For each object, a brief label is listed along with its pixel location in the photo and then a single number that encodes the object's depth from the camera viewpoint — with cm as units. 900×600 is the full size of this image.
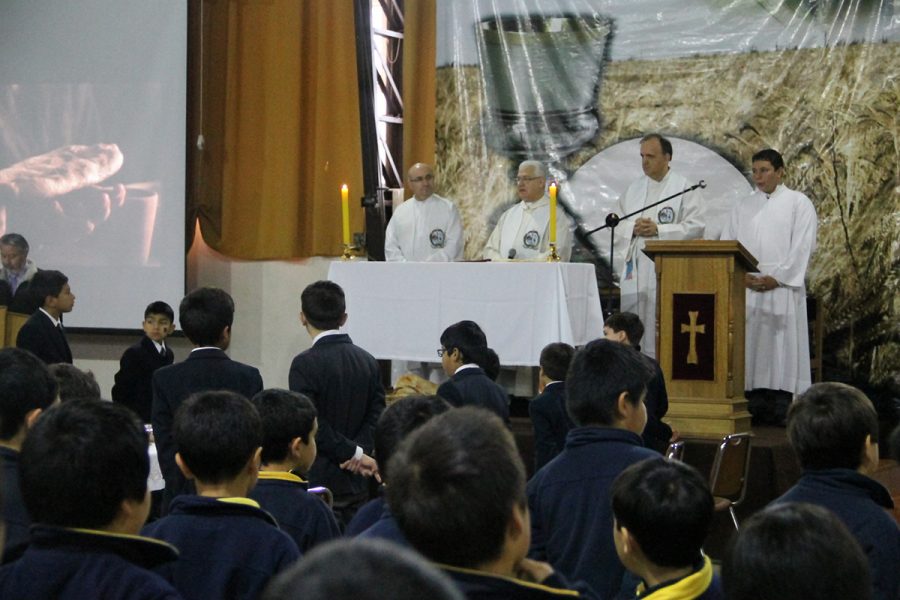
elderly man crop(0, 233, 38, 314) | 852
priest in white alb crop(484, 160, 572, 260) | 827
